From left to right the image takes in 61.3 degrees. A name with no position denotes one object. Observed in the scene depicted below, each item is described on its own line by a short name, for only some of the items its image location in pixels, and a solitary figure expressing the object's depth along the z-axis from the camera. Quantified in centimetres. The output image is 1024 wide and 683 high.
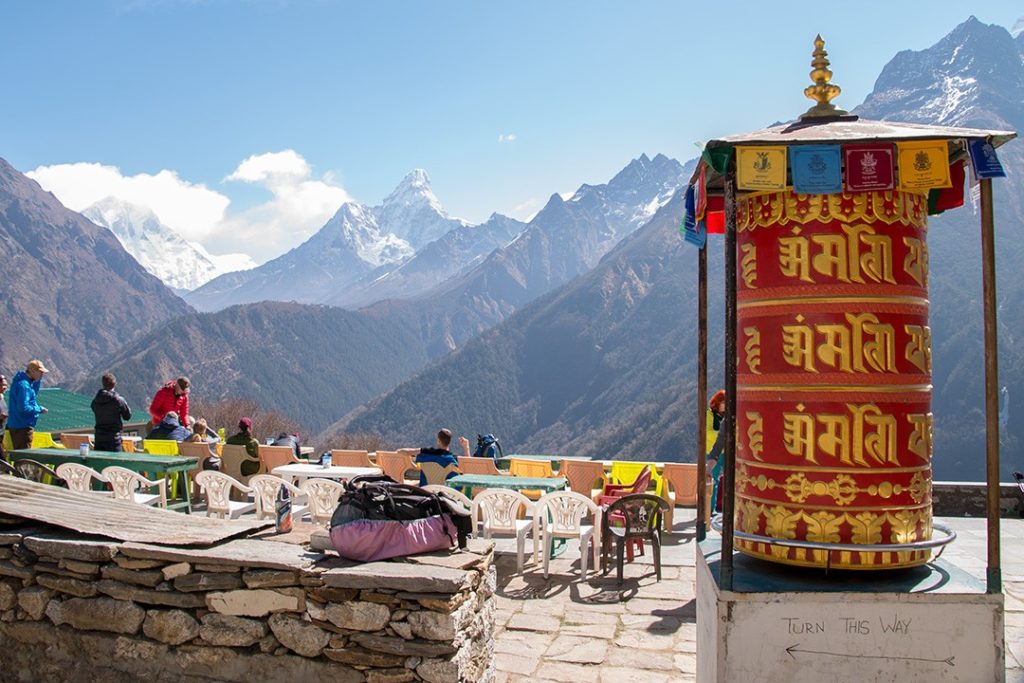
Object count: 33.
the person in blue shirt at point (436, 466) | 946
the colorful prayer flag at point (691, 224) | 498
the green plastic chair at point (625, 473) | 1017
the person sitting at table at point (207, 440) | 1066
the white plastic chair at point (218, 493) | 885
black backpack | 460
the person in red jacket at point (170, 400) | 1252
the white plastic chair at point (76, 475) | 916
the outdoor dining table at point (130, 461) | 945
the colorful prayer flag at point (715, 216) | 534
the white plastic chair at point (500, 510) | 767
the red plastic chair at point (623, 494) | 763
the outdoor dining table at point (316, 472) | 993
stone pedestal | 378
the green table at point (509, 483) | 861
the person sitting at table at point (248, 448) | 1073
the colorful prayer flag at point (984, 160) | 386
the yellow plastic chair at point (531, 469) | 1101
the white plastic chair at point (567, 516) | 739
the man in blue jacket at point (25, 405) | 1013
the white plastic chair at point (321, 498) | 841
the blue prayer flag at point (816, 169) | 399
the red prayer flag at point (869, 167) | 402
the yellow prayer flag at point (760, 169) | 395
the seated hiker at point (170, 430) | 1245
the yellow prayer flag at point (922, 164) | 398
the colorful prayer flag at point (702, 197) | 476
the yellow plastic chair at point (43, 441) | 1246
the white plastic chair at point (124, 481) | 881
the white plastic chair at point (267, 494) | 860
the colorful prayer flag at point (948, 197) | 450
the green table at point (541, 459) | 1191
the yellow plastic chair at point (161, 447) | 1121
